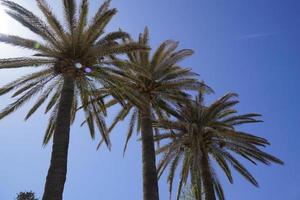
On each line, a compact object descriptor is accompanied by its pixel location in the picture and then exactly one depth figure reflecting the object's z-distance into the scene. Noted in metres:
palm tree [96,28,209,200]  20.23
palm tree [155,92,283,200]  22.97
